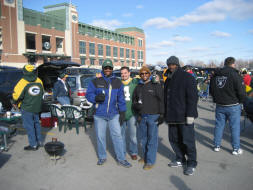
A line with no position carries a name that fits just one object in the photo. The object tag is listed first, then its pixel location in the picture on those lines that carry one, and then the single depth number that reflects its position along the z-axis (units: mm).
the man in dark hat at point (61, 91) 8062
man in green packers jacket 5172
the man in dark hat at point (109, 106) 4289
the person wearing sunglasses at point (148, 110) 4168
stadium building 40281
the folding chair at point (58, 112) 7316
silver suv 10500
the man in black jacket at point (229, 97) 4680
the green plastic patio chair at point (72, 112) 6973
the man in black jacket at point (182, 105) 3895
